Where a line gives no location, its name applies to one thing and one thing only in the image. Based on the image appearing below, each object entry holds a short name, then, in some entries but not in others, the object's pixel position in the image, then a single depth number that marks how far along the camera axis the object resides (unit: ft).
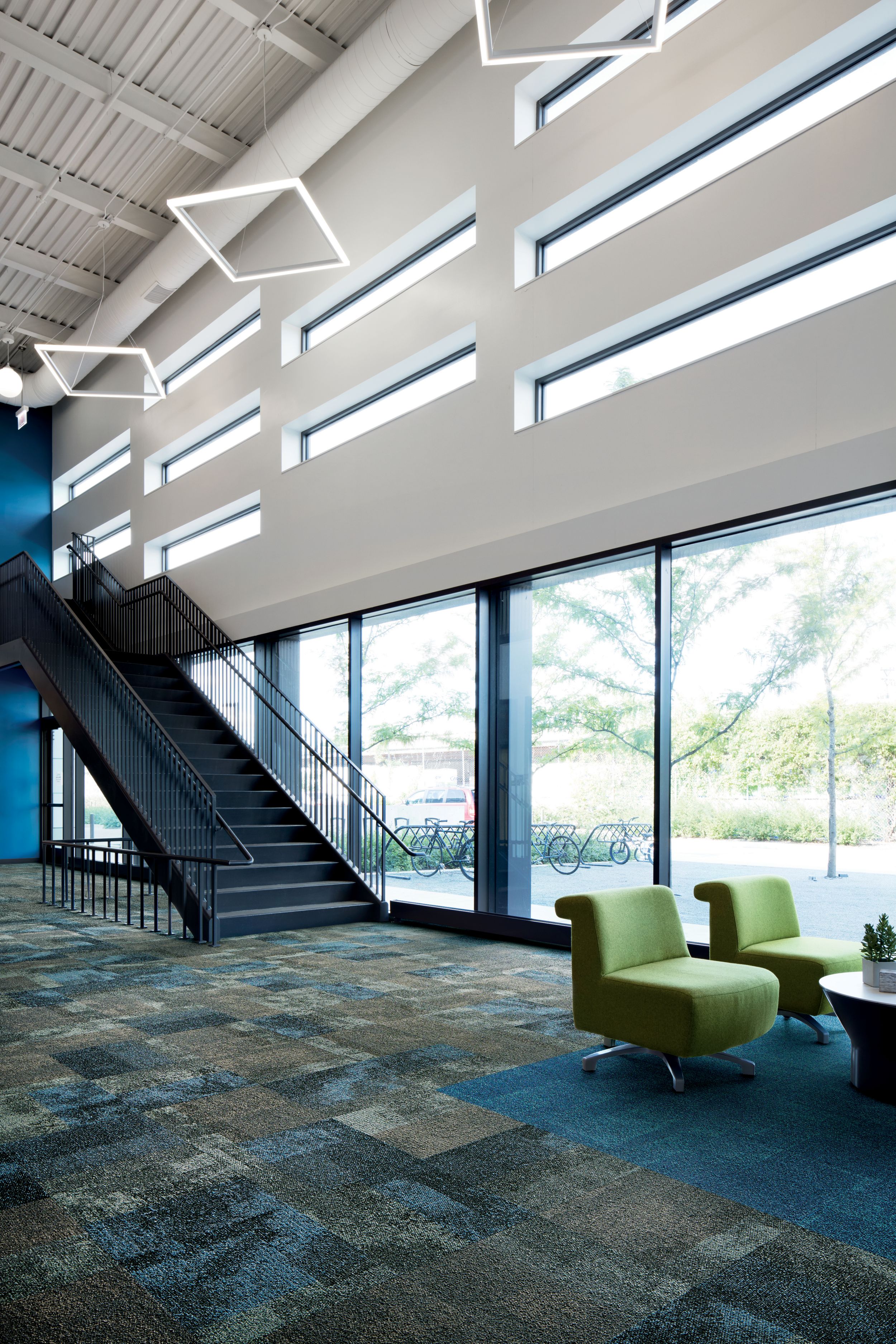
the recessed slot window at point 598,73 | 22.85
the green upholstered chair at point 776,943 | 16.53
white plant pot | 13.84
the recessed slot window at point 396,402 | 30.17
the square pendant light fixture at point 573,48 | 18.04
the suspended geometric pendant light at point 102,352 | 34.47
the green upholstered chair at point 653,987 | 13.88
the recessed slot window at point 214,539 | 41.45
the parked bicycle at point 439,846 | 28.63
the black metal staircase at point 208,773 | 28.76
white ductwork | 27.71
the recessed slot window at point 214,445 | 41.96
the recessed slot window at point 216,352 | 42.06
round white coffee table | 13.23
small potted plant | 13.94
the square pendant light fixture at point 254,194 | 25.16
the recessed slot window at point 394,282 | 30.55
